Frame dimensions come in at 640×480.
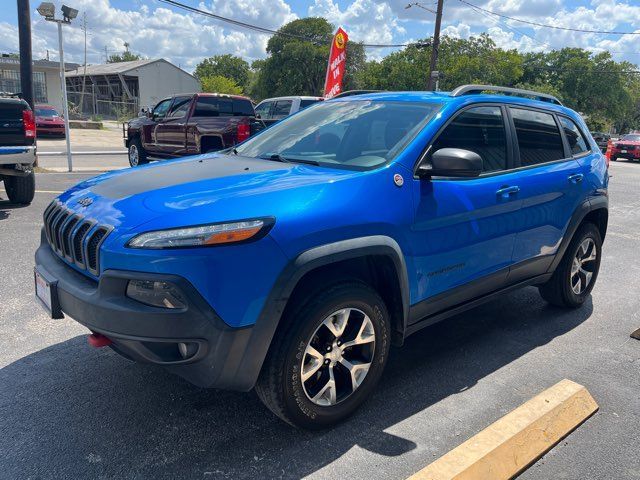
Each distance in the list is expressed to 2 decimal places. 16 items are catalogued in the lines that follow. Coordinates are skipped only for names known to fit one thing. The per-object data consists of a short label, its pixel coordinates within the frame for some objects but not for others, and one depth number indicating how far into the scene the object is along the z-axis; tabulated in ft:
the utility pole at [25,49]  40.81
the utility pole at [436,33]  91.35
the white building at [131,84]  170.81
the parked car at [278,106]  47.21
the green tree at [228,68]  295.28
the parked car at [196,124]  35.68
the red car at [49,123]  82.53
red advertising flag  52.30
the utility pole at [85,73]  184.76
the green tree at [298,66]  187.73
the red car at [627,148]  82.54
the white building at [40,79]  134.72
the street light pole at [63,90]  40.46
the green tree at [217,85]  203.88
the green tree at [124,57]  344.45
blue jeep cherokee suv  7.41
